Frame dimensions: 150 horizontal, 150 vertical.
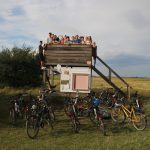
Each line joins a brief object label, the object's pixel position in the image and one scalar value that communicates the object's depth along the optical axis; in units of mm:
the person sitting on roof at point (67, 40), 11183
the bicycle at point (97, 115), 6721
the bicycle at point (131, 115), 7203
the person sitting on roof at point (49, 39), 11244
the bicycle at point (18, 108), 8081
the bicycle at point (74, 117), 6862
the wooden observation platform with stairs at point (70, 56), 11123
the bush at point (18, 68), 15707
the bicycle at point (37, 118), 6387
